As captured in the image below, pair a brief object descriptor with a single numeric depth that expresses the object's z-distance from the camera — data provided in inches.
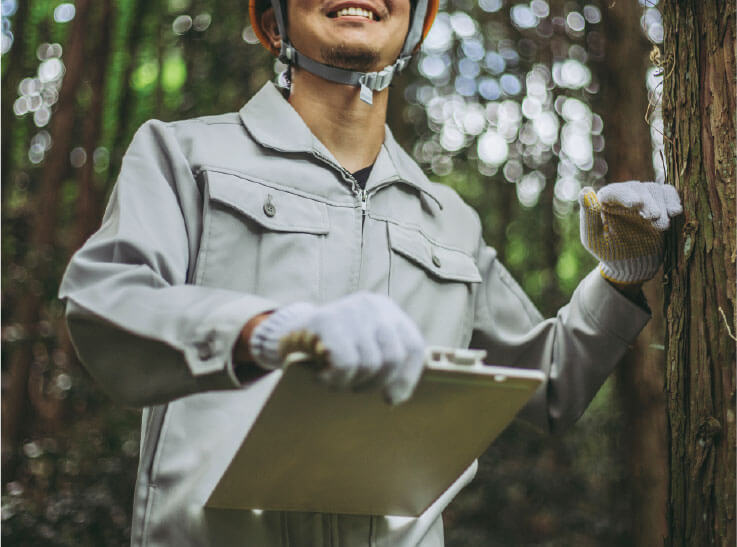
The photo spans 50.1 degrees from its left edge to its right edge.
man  57.2
